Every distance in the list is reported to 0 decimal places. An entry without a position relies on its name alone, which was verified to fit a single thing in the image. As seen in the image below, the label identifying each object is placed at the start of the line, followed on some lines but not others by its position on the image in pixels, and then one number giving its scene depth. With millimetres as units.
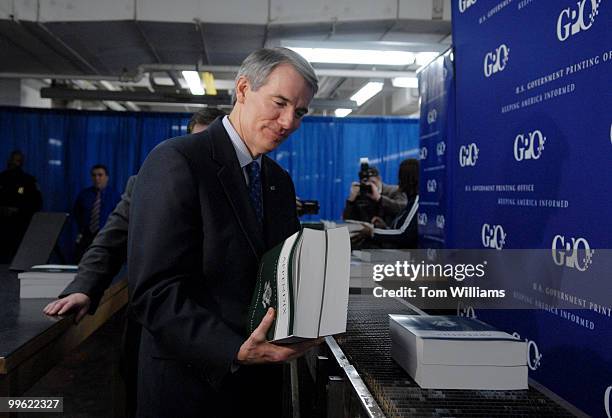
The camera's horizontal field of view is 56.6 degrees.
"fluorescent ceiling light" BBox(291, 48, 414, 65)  5516
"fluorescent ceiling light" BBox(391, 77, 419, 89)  6750
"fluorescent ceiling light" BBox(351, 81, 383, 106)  7078
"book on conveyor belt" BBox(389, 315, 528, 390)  993
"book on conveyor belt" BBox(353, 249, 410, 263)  2490
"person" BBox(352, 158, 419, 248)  3532
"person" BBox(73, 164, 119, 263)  7109
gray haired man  998
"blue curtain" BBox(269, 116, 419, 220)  8383
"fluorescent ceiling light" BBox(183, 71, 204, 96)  6655
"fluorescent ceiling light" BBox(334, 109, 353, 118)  10102
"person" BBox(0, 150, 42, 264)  6895
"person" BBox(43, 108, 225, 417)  1361
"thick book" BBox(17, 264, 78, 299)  1984
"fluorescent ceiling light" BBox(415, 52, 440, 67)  5811
